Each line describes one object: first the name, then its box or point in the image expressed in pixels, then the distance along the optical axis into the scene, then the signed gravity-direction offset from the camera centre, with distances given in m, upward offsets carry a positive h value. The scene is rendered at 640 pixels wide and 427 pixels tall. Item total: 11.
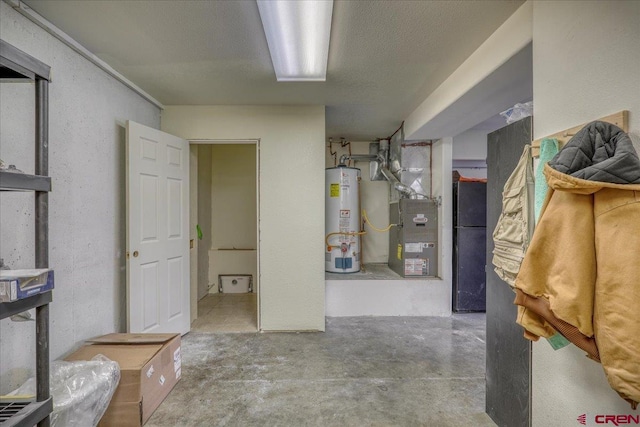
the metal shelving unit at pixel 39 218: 1.04 -0.02
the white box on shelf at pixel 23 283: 0.95 -0.26
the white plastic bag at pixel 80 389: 1.40 -0.96
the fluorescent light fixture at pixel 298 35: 1.50 +1.13
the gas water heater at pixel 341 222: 3.79 -0.14
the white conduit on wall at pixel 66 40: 1.55 +1.16
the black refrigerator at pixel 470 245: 3.58 -0.43
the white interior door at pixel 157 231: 2.37 -0.18
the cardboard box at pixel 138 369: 1.68 -1.05
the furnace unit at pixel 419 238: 3.62 -0.35
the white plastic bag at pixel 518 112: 1.57 +0.59
